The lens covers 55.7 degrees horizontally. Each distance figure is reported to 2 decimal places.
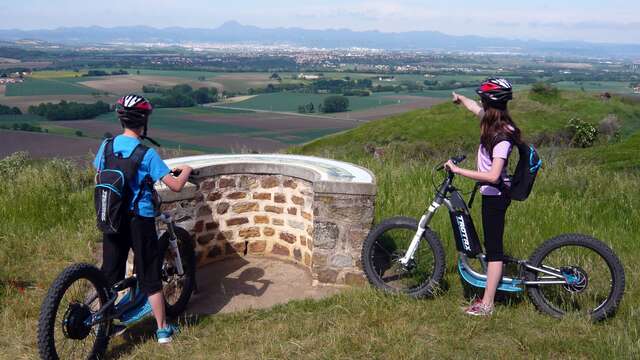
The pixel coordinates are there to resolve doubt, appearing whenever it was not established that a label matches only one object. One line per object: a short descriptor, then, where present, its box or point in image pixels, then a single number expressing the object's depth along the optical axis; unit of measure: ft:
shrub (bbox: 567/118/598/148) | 118.11
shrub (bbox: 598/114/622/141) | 123.03
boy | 15.70
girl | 15.97
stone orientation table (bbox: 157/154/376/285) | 21.95
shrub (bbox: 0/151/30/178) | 39.40
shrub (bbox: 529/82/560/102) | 160.76
